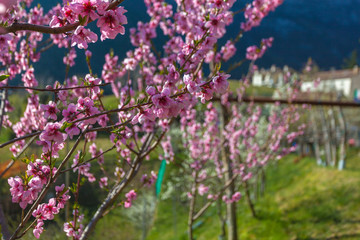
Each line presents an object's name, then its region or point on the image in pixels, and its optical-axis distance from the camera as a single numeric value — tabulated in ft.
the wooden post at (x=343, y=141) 40.46
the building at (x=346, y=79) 155.03
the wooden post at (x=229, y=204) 20.26
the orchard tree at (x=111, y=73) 4.08
